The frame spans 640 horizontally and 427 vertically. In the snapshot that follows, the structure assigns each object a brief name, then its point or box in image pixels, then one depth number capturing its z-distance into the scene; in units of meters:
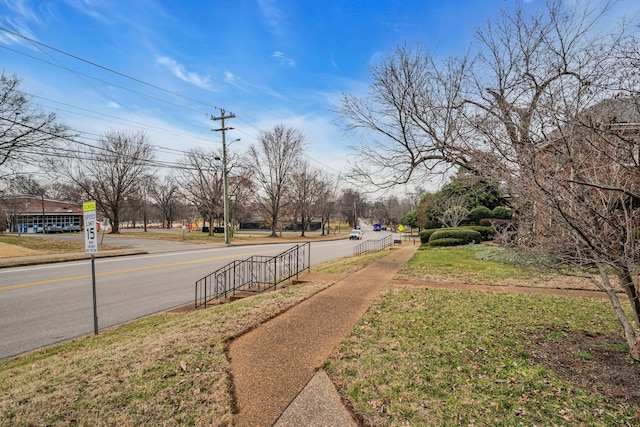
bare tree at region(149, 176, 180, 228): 61.81
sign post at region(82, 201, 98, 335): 6.06
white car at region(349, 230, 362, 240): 38.26
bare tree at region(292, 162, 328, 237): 40.97
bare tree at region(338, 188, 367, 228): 69.88
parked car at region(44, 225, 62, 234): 45.31
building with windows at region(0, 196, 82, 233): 48.55
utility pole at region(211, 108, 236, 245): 24.36
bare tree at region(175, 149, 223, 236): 35.31
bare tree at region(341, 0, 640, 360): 2.90
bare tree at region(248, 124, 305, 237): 38.44
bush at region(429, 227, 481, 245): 19.66
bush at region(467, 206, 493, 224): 24.62
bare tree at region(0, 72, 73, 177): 15.90
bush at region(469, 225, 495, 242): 21.15
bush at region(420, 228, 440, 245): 23.31
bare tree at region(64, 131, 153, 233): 35.66
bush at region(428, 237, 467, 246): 19.48
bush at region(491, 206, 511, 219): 23.14
